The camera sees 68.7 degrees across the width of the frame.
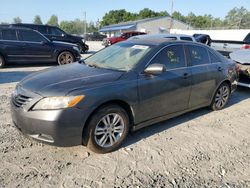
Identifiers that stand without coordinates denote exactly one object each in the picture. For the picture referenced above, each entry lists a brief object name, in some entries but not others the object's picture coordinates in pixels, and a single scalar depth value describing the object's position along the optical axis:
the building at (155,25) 36.90
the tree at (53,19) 89.94
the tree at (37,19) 86.57
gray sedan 2.28
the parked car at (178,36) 7.62
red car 17.81
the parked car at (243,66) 5.10
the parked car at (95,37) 34.99
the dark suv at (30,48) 7.37
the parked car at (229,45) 7.62
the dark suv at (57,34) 10.66
